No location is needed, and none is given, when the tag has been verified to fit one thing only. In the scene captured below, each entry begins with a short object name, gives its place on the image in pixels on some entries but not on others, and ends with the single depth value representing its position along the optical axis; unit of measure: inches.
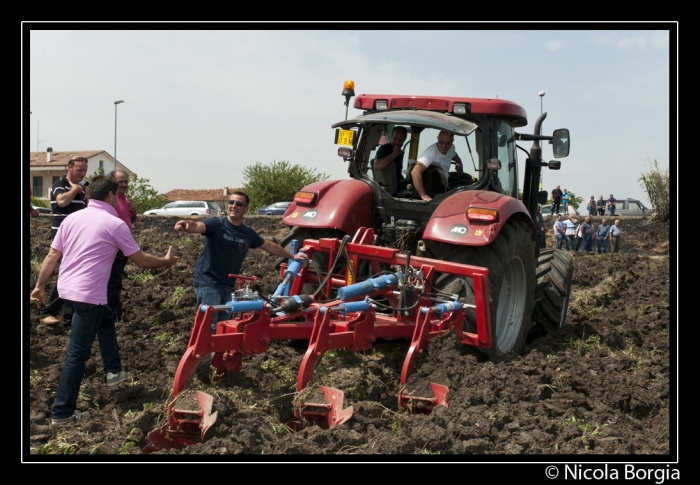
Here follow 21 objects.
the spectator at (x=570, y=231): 828.0
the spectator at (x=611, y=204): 1130.7
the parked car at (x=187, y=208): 1341.0
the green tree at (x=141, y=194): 1181.2
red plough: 168.4
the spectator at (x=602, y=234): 825.5
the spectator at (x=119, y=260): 257.3
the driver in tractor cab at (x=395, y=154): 252.8
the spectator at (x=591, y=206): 1098.7
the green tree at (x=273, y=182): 2097.7
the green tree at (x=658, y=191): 959.0
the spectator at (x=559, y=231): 833.5
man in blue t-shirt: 225.1
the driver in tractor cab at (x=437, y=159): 240.2
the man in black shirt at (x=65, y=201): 257.6
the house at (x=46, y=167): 1884.8
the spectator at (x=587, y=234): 828.0
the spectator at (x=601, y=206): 1157.1
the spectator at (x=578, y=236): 831.1
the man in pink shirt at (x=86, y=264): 178.4
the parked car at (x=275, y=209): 1512.1
